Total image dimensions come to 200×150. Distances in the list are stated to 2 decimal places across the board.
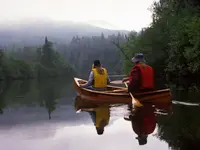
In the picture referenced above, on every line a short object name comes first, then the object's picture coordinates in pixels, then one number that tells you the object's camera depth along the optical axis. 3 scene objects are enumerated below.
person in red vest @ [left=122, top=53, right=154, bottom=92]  12.77
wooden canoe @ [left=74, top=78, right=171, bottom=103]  13.14
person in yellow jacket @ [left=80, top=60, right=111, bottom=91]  15.59
